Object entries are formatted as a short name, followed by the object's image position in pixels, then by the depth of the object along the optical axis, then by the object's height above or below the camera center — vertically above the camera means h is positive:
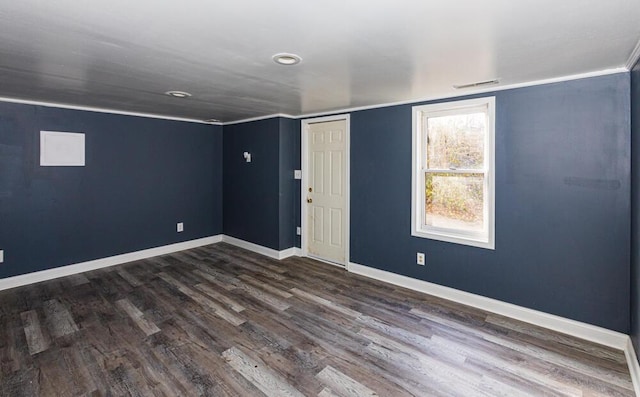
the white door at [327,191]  4.55 +0.08
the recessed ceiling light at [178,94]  3.35 +1.11
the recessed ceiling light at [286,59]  2.21 +0.99
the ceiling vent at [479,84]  2.83 +1.04
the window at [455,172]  3.21 +0.26
